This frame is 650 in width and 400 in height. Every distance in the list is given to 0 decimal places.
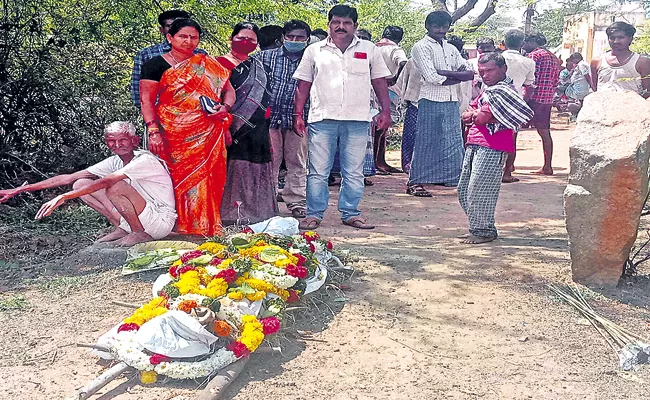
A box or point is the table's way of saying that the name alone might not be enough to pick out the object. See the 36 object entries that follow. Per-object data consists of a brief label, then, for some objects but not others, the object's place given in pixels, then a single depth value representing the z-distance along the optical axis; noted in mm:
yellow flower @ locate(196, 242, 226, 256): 4348
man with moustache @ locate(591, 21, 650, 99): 6695
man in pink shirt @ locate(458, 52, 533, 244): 5184
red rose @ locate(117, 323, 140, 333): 3328
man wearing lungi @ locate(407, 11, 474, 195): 7270
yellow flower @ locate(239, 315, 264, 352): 3309
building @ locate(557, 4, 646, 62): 25656
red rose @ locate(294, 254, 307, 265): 4215
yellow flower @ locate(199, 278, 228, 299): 3619
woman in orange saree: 5266
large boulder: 4160
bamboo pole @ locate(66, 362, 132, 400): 2979
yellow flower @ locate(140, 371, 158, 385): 3170
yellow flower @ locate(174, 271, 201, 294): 3658
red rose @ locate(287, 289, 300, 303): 3945
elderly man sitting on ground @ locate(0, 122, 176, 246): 4992
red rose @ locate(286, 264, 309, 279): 3941
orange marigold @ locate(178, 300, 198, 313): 3459
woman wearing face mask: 5938
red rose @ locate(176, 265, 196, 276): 3953
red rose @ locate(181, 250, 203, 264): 4215
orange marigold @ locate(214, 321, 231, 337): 3352
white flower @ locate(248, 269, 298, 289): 3857
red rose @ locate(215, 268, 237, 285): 3800
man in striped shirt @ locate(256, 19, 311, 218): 6473
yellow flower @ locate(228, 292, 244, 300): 3640
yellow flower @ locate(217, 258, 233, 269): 3965
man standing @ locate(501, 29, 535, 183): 8555
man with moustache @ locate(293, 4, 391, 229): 5836
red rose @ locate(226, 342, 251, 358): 3248
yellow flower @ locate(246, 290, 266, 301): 3689
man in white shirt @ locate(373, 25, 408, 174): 8438
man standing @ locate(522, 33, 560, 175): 8938
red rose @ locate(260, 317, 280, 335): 3455
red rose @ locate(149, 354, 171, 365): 3158
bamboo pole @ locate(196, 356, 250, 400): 2988
